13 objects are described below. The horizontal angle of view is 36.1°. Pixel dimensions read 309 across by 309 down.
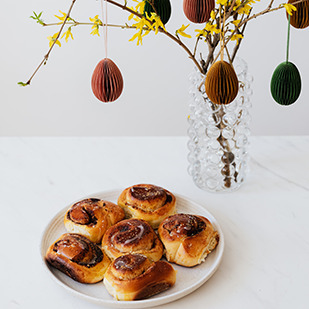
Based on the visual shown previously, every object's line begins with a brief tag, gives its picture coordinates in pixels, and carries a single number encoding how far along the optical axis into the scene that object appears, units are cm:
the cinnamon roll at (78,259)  86
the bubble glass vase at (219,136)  109
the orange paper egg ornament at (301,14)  88
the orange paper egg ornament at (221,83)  84
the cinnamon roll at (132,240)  90
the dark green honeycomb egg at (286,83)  93
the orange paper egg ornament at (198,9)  87
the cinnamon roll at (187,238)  91
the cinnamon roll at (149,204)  101
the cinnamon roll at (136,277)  81
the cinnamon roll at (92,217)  97
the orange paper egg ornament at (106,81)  83
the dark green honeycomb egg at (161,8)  90
